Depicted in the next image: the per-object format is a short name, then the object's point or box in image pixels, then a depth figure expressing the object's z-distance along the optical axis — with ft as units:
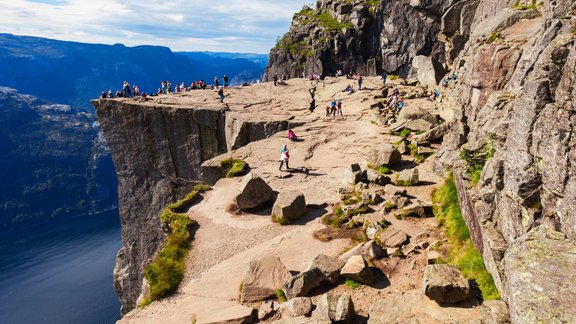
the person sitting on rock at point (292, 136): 139.74
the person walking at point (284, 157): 111.14
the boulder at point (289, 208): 83.25
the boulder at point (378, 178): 92.38
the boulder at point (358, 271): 55.77
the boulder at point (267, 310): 53.26
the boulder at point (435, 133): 111.04
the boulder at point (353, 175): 95.45
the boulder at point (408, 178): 88.43
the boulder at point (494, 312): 36.68
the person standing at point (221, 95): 189.88
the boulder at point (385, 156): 101.55
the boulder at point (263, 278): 58.08
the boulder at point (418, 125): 123.54
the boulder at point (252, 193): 91.09
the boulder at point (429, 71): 187.93
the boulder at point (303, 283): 55.11
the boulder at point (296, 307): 50.65
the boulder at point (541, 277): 29.27
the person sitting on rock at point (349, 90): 201.07
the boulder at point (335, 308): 45.91
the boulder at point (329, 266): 56.65
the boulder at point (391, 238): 65.10
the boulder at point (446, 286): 44.04
